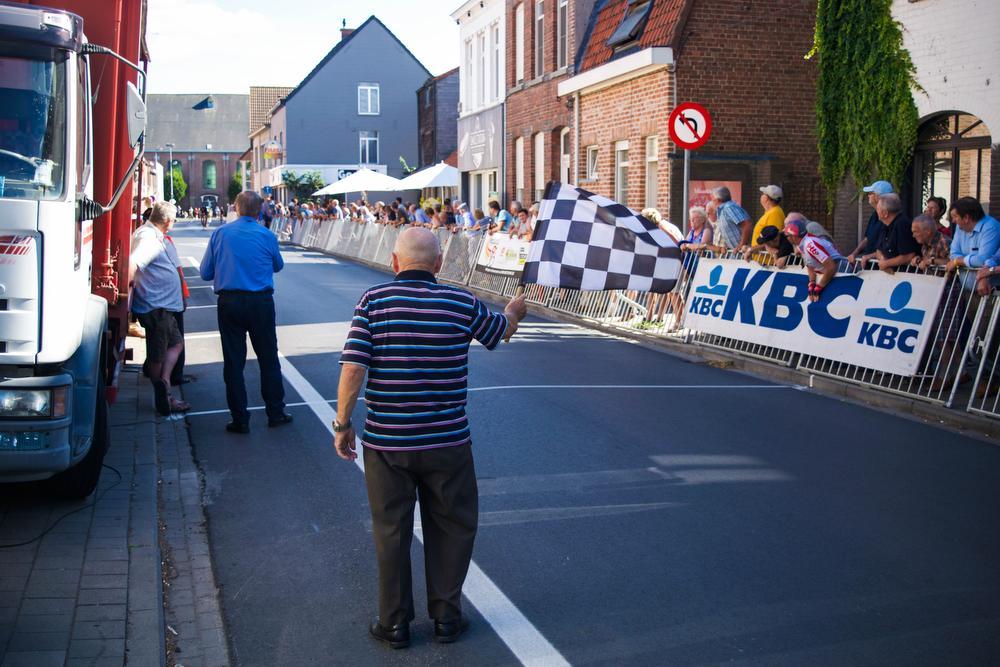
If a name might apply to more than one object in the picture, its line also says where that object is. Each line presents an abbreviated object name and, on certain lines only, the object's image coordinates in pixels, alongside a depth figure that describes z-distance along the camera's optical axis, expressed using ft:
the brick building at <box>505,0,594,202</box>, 91.81
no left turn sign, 49.34
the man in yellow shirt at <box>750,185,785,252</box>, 46.75
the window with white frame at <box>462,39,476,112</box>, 124.98
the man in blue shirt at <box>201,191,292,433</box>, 29.35
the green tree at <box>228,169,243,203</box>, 354.49
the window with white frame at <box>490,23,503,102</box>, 113.91
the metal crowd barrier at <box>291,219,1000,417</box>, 32.83
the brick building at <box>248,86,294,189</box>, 253.03
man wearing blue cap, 38.52
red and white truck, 18.98
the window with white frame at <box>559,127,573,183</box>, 93.61
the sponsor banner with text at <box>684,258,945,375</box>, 34.53
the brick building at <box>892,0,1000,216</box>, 47.85
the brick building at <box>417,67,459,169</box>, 175.73
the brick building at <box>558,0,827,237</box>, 69.51
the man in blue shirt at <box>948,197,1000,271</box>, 34.01
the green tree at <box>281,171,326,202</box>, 209.05
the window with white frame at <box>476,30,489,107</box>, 119.34
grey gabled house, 218.38
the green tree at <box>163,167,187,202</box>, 397.76
